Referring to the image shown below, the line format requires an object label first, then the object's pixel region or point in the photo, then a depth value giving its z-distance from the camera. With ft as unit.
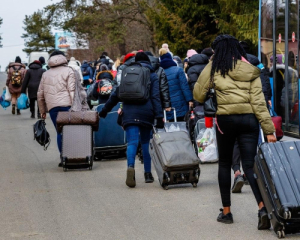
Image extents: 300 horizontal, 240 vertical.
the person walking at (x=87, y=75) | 88.74
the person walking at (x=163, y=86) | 34.40
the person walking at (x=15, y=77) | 80.38
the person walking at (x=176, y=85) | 41.32
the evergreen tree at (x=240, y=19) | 80.33
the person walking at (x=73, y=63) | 71.78
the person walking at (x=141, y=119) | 32.04
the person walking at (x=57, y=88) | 39.32
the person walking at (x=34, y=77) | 75.51
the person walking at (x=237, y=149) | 30.09
